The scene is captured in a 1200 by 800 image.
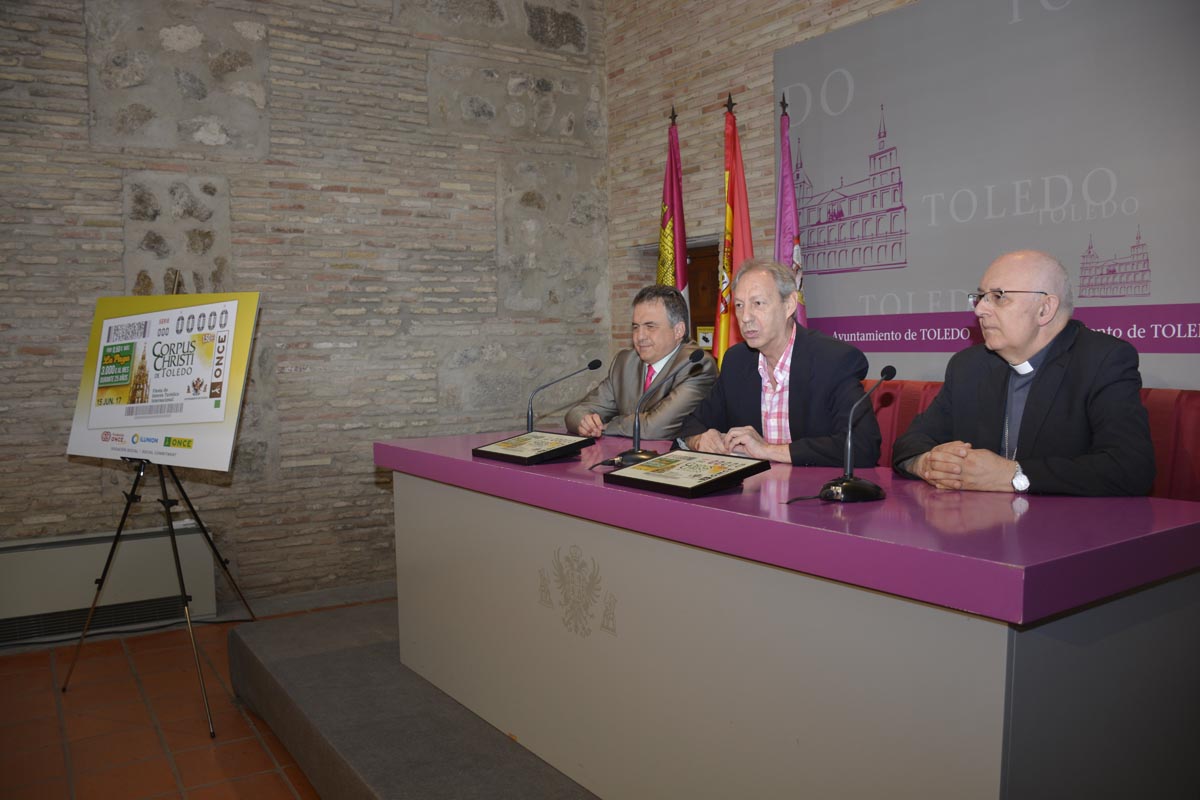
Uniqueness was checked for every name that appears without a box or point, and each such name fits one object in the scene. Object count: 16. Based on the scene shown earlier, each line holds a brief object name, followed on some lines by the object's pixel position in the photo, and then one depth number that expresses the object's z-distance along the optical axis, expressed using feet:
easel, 10.46
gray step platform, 7.25
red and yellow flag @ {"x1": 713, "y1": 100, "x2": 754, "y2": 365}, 16.12
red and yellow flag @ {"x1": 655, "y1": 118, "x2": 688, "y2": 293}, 17.37
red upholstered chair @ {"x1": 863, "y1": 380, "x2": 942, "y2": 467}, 11.45
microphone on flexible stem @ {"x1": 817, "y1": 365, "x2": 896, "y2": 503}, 5.93
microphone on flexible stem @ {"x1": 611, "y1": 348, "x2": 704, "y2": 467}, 7.95
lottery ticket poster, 11.08
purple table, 4.31
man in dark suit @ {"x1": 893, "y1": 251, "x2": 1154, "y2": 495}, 6.38
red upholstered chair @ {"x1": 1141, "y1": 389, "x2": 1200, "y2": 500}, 8.69
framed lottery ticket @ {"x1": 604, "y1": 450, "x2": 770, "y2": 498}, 6.20
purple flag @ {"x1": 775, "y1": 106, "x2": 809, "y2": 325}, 14.93
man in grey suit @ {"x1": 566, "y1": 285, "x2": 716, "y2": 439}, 11.84
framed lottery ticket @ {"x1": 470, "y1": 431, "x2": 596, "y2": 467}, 8.39
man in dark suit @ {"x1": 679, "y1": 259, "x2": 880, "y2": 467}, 8.73
